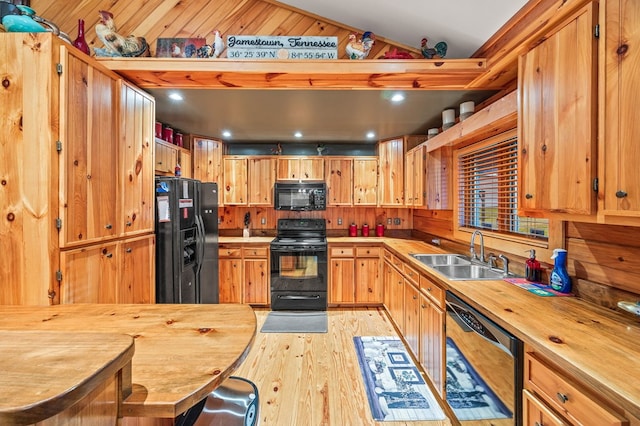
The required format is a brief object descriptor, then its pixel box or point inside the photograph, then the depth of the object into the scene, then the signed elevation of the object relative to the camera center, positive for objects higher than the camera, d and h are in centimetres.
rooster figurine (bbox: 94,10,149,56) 205 +127
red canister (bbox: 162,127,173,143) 329 +90
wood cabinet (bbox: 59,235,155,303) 147 -40
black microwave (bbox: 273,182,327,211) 394 +18
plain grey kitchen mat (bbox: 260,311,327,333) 318 -140
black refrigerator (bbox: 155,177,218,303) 229 -30
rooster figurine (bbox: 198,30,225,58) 216 +127
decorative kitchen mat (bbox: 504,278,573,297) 155 -49
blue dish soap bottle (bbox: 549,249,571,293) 155 -38
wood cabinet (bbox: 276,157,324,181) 409 +60
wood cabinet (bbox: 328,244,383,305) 383 -100
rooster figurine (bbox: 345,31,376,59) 214 +127
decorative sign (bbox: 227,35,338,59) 211 +126
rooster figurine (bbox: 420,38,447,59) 218 +125
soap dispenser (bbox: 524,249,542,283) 179 -40
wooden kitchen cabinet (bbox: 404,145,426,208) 330 +39
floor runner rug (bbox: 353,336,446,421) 192 -142
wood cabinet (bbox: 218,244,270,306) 380 -93
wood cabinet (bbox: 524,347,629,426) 83 -65
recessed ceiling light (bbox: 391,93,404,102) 241 +99
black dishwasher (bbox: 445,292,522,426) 120 -83
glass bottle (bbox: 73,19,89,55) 193 +120
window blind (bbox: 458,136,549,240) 205 +16
